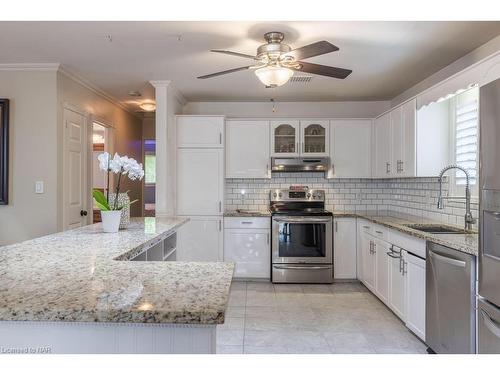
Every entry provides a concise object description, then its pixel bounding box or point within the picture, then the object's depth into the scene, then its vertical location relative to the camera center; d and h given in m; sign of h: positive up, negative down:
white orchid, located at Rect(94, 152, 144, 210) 2.38 +0.14
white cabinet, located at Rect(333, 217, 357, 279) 4.36 -0.74
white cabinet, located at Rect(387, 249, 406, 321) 2.93 -0.83
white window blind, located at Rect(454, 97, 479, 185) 2.93 +0.42
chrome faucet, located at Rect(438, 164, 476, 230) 2.76 -0.19
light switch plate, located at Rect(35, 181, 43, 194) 3.43 +0.01
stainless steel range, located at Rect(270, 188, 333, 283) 4.29 -0.74
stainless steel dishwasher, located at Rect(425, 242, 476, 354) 2.04 -0.71
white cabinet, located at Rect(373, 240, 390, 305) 3.34 -0.80
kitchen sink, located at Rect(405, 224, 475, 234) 2.82 -0.35
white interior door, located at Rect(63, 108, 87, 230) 3.62 +0.18
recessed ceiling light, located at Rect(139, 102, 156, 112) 5.00 +1.15
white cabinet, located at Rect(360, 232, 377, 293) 3.79 -0.82
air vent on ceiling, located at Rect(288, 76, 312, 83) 3.77 +1.16
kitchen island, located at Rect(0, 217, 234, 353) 0.89 -0.31
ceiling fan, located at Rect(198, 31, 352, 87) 2.54 +0.88
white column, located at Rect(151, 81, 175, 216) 3.97 +0.43
